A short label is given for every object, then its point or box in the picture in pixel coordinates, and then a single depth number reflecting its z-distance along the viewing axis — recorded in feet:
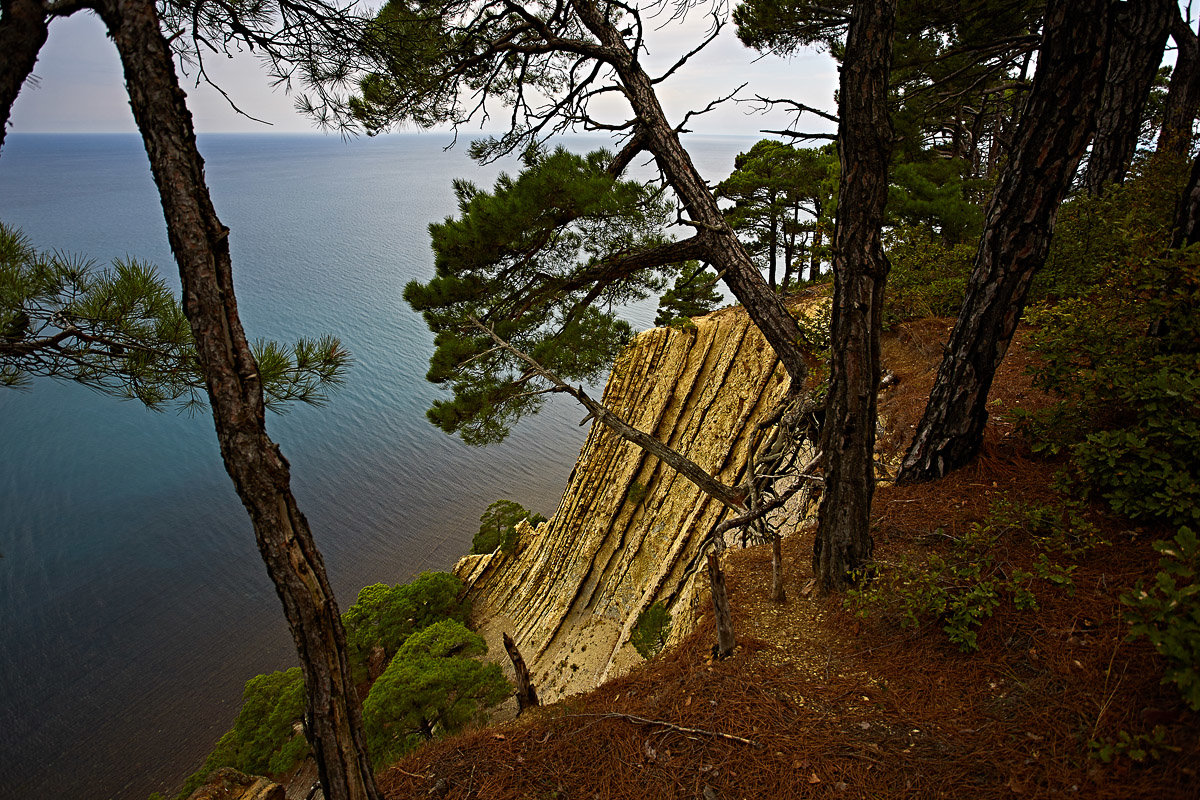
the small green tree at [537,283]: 17.16
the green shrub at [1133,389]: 9.64
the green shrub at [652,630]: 23.06
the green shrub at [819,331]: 20.64
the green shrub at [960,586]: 10.35
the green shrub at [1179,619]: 6.05
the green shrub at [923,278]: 27.32
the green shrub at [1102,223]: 16.84
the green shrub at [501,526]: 44.24
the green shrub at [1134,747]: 6.52
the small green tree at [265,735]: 29.45
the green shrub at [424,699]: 28.14
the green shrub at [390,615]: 37.78
